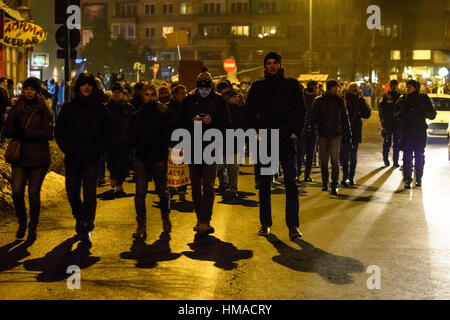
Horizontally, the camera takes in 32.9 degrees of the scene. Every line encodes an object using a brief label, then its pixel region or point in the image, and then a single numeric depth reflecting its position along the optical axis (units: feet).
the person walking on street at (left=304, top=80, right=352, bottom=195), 43.29
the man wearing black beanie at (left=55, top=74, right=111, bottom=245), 28.84
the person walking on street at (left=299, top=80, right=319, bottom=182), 51.31
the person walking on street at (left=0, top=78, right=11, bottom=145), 62.64
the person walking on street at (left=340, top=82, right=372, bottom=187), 48.39
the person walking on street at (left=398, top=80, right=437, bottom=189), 47.37
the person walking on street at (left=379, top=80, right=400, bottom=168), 60.90
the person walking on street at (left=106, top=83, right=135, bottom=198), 44.60
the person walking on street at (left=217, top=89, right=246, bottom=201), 42.96
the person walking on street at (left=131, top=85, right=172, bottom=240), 30.63
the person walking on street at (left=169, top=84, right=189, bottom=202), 40.91
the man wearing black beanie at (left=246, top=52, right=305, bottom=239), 30.04
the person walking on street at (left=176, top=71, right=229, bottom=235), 30.48
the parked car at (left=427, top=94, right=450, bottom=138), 89.10
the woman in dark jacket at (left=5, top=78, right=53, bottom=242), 29.50
